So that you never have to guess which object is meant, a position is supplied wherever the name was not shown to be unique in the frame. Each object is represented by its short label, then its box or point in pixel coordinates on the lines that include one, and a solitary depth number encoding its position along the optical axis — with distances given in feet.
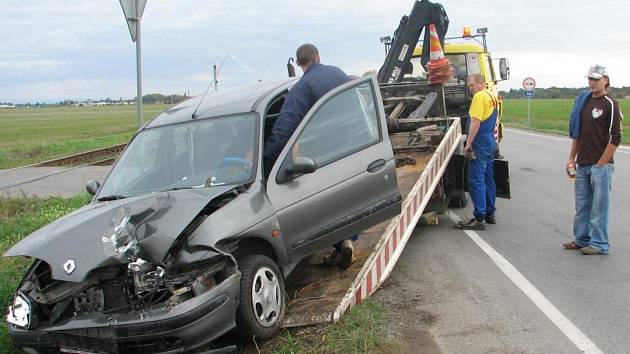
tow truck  17.03
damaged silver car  12.62
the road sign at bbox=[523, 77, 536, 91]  114.73
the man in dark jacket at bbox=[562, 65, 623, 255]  21.71
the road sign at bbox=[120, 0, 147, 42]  22.50
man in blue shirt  16.99
